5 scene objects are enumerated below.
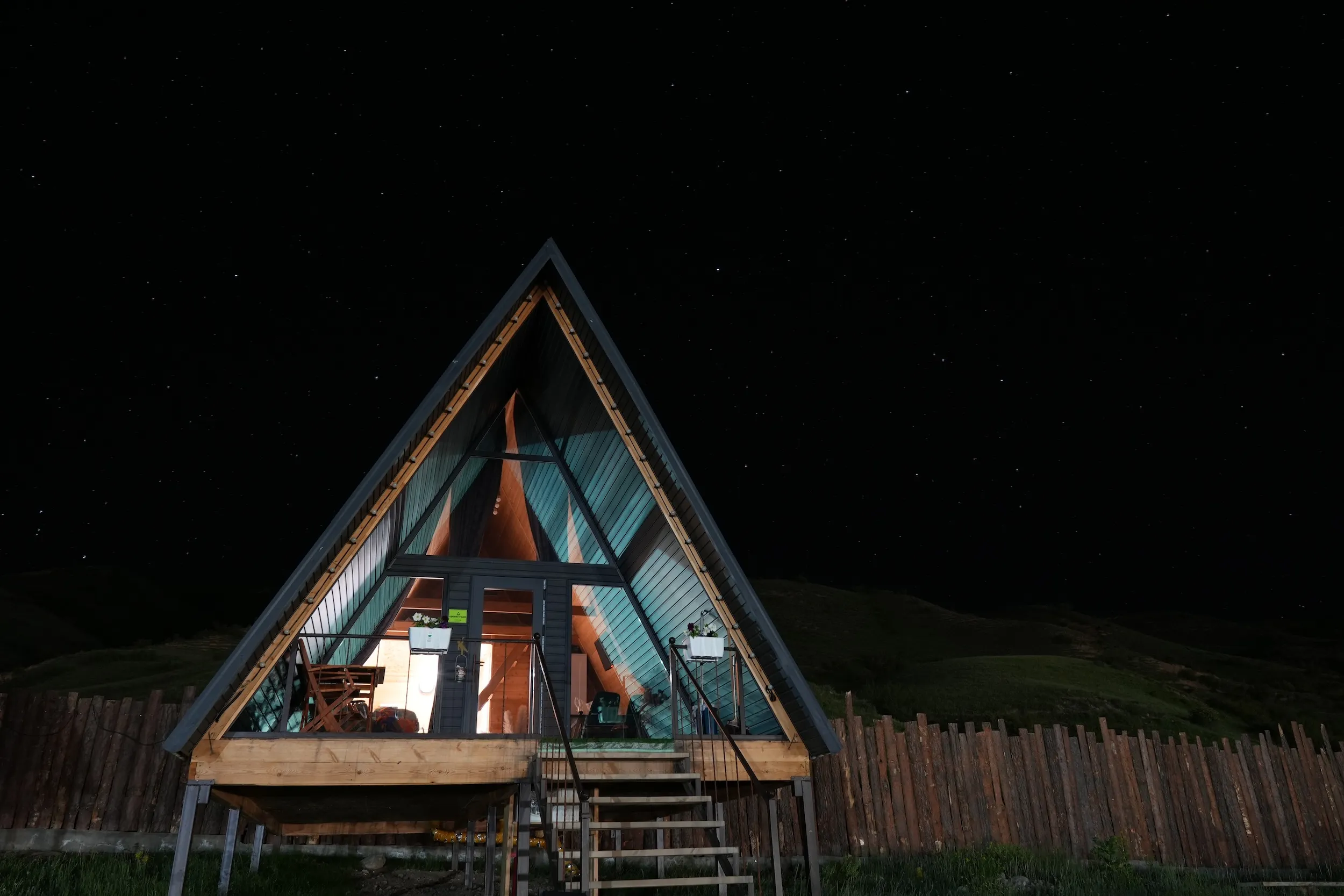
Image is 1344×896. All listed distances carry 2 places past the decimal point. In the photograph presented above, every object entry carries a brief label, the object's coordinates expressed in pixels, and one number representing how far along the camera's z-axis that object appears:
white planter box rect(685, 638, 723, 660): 9.51
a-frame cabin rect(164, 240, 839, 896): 8.35
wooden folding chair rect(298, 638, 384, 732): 9.41
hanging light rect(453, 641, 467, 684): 9.95
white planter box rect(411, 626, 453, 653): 9.02
